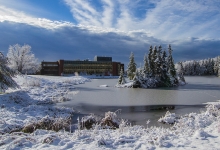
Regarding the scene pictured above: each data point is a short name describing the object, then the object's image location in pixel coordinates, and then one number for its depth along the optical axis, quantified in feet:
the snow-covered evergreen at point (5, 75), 59.46
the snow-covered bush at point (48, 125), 34.04
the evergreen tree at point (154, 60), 159.08
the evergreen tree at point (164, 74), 156.97
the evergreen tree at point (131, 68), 204.25
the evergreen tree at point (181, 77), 184.69
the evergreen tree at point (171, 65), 173.29
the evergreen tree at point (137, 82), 144.86
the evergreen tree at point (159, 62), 157.68
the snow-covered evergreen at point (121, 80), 157.48
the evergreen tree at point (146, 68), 157.93
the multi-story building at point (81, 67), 380.58
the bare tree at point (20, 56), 207.82
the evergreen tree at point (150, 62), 158.60
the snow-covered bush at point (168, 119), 39.68
